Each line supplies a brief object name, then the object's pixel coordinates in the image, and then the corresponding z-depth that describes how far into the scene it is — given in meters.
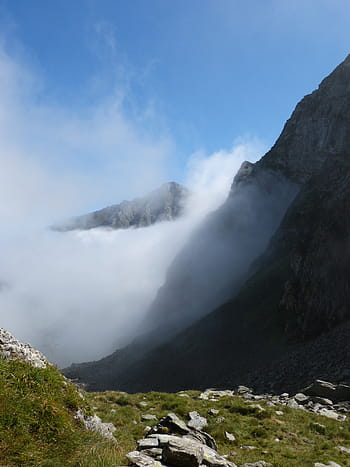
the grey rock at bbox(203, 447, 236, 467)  8.62
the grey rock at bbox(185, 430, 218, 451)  10.98
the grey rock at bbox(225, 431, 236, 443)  13.62
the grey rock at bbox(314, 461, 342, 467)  11.48
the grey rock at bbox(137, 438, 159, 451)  9.18
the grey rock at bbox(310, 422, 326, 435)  16.44
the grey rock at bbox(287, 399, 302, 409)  21.94
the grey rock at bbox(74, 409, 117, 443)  9.93
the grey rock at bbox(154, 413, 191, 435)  11.55
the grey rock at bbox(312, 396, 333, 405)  24.36
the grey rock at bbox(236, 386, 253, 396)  33.01
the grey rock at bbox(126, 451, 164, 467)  7.80
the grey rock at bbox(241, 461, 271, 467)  10.61
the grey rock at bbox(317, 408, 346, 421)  19.62
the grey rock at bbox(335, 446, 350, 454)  13.61
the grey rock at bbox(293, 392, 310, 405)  24.81
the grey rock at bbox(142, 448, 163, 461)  8.49
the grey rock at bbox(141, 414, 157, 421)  16.27
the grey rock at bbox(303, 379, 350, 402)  26.05
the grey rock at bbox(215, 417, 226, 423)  16.20
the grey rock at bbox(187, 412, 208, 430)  15.26
